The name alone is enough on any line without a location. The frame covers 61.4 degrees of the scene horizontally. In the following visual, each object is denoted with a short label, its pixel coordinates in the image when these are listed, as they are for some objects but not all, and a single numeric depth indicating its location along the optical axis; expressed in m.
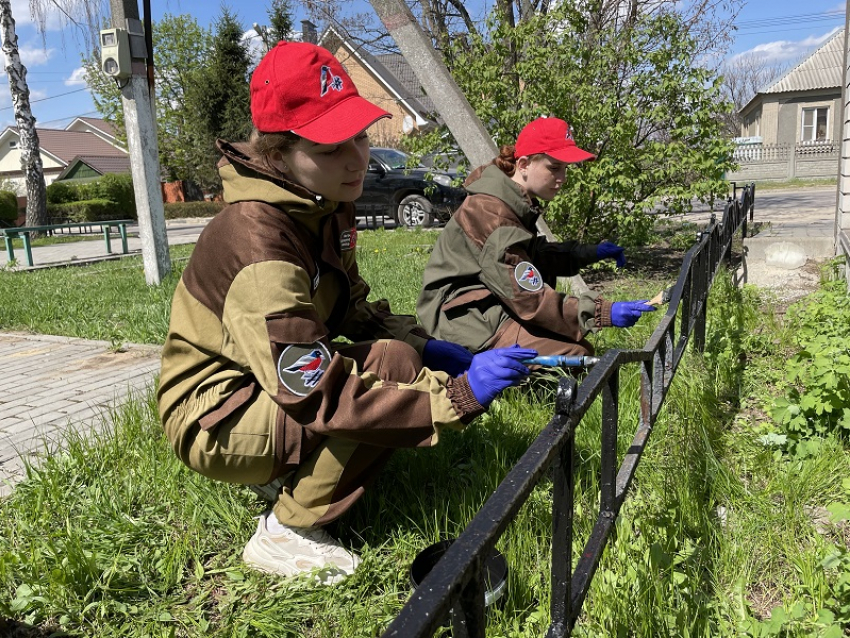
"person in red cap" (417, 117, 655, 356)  3.15
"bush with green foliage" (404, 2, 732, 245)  6.16
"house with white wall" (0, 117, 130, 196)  45.59
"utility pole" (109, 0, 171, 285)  6.77
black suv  13.75
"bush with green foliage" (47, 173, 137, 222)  26.52
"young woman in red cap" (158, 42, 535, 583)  1.84
